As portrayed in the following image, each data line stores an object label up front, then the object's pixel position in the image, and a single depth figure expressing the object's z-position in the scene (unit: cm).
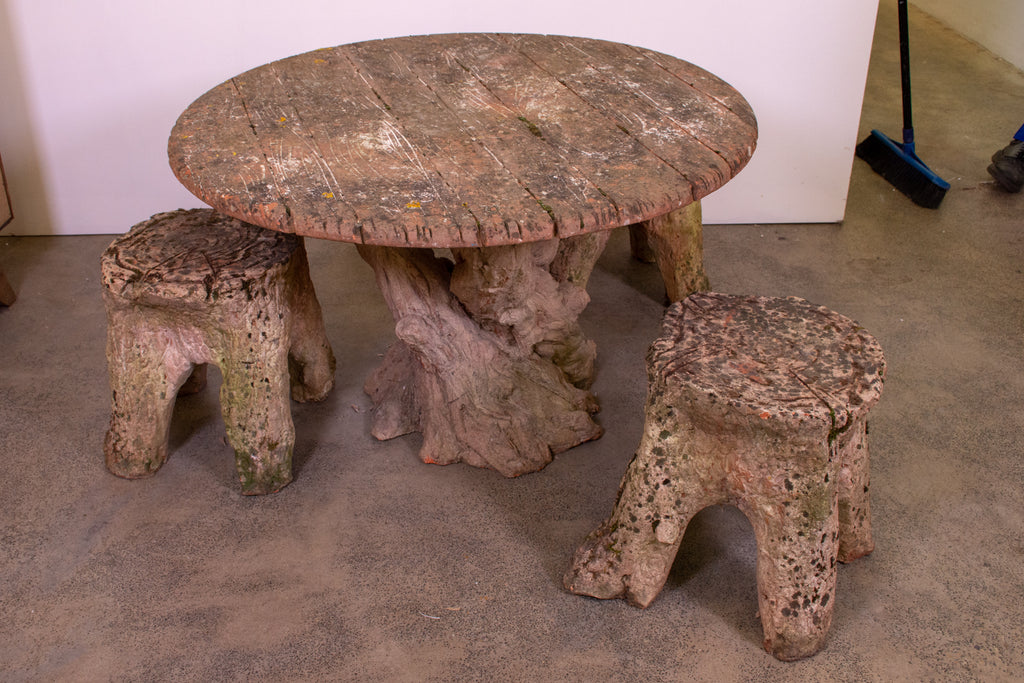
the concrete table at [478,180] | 179
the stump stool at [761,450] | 169
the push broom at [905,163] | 360
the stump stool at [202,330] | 208
